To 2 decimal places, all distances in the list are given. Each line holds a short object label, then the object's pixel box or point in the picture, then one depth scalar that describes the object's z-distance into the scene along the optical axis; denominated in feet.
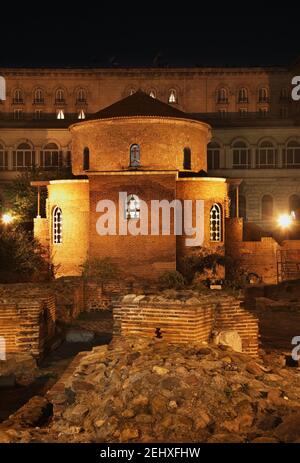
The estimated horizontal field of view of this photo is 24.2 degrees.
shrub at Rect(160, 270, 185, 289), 98.17
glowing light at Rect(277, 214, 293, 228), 147.74
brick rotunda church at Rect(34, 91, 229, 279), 105.70
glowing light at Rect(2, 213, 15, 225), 129.39
